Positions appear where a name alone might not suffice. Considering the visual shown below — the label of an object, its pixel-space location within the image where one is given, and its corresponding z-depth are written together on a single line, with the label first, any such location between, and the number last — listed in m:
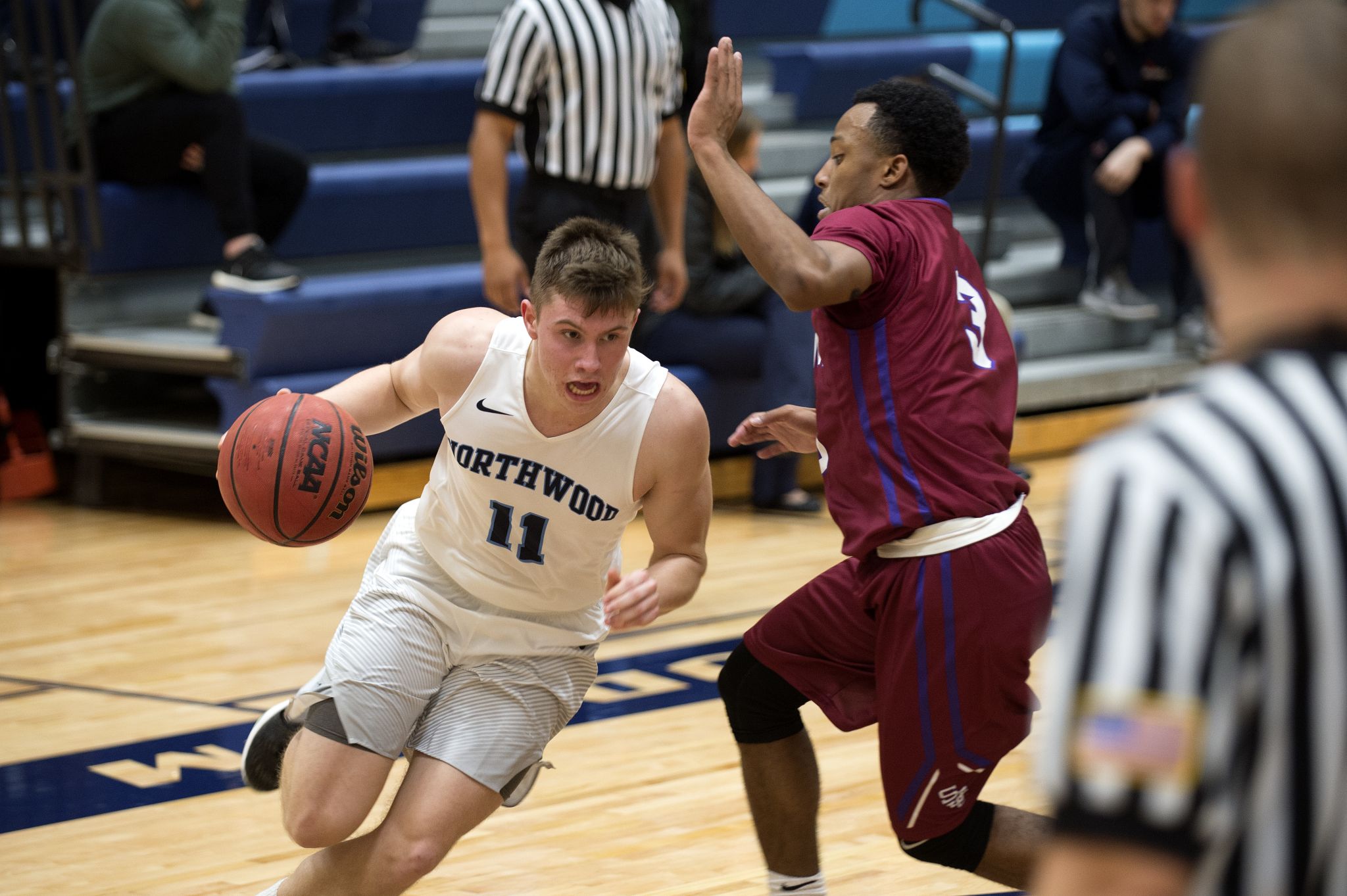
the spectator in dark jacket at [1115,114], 16.05
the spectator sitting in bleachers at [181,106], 13.15
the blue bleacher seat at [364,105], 15.84
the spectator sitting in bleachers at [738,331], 13.78
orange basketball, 6.41
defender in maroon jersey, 5.59
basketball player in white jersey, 6.01
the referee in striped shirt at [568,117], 11.32
